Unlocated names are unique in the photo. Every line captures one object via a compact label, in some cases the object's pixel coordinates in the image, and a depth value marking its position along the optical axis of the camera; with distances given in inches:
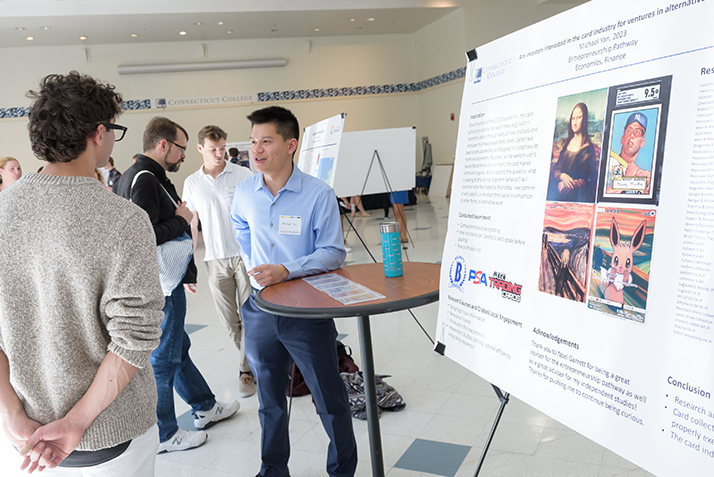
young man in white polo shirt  123.3
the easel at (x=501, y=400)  46.3
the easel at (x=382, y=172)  223.8
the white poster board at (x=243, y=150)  361.1
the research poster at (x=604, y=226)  28.3
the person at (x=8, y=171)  197.0
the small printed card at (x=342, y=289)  64.8
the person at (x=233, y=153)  345.0
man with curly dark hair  42.6
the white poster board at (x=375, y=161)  222.5
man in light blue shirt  74.9
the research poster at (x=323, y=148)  152.0
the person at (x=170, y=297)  89.8
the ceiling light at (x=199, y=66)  456.1
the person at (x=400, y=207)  274.2
